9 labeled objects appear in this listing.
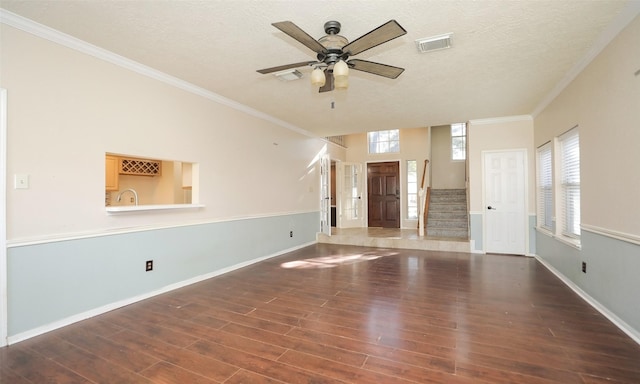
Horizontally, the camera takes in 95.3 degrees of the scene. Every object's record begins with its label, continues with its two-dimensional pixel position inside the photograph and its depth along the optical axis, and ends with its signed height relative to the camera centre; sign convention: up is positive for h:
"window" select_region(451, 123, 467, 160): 8.56 +1.59
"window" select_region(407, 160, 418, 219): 8.27 +0.18
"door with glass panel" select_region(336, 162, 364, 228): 8.20 +0.04
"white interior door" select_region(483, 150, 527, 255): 5.34 -0.12
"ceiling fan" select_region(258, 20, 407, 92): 1.99 +1.11
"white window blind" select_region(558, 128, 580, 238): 3.58 +0.17
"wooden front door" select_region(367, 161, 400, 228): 8.43 +0.06
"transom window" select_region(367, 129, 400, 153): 8.49 +1.62
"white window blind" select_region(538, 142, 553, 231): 4.54 +0.11
